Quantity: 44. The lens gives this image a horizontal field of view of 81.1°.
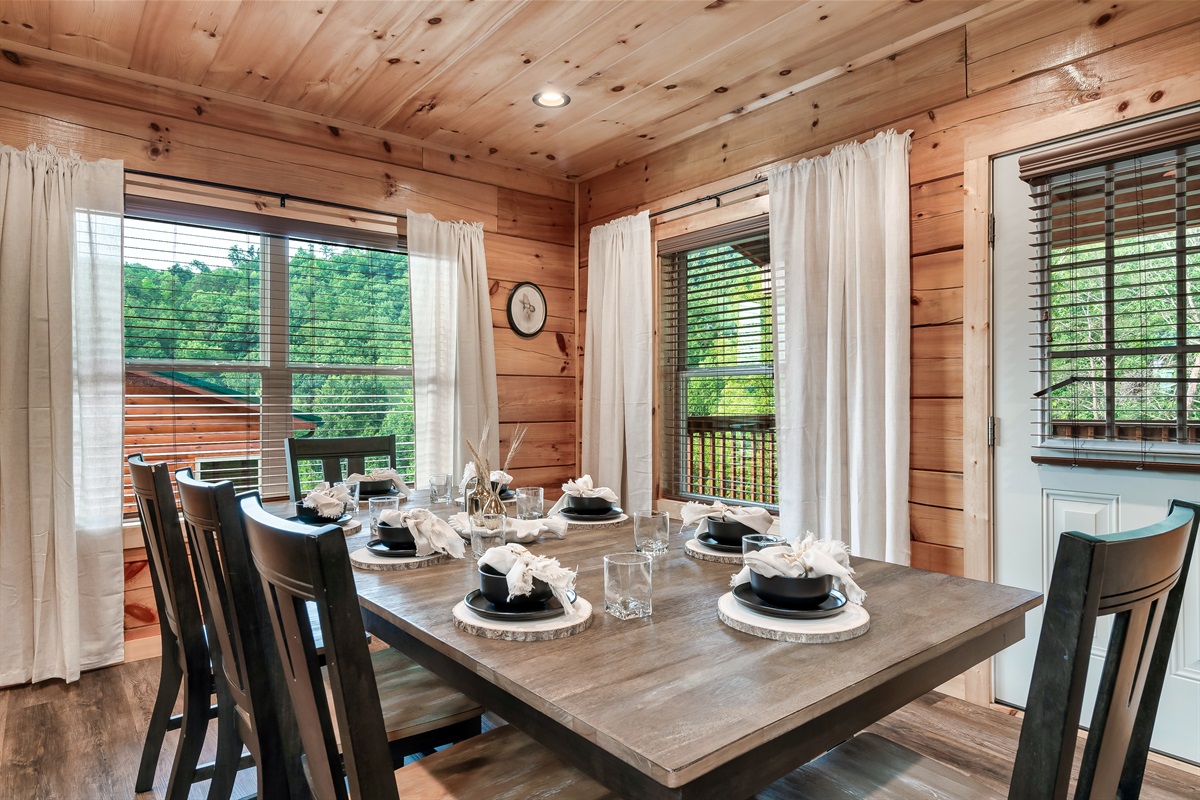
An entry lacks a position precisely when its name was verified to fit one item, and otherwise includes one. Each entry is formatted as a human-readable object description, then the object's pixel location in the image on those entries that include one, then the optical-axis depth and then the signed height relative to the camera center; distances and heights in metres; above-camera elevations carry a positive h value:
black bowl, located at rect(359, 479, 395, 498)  2.56 -0.34
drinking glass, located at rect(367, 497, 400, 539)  1.95 -0.31
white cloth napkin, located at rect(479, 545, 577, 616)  1.20 -0.31
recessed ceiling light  3.22 +1.37
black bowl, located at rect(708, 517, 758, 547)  1.71 -0.34
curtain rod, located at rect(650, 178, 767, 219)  3.29 +0.98
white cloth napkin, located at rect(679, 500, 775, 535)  1.70 -0.31
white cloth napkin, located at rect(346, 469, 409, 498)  2.55 -0.30
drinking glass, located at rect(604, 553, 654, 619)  1.23 -0.34
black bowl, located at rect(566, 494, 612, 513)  2.21 -0.35
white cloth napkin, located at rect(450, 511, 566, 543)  1.87 -0.36
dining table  0.83 -0.40
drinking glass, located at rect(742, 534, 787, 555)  1.39 -0.30
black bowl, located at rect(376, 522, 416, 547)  1.69 -0.34
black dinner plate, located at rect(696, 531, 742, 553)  1.70 -0.37
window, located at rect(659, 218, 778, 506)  3.37 +0.13
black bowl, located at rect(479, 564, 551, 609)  1.23 -0.35
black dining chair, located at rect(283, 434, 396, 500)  2.72 -0.23
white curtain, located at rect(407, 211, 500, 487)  3.68 +0.28
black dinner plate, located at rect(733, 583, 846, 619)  1.19 -0.38
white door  2.22 -0.30
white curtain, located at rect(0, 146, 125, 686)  2.69 -0.07
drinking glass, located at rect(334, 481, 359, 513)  2.22 -0.33
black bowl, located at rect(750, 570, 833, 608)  1.21 -0.35
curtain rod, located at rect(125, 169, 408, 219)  3.02 +0.95
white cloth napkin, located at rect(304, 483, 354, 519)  1.96 -0.30
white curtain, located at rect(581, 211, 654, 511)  3.82 +0.18
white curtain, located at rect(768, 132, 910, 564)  2.67 +0.20
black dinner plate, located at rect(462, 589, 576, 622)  1.20 -0.38
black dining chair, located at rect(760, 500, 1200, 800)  0.78 -0.33
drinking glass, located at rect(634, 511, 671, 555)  1.69 -0.33
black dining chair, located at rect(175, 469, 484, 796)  1.30 -0.51
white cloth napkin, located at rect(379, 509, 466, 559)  1.67 -0.33
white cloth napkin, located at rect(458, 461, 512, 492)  2.30 -0.28
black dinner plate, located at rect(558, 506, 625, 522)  2.17 -0.38
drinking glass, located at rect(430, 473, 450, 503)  2.52 -0.35
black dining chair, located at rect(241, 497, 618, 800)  0.89 -0.43
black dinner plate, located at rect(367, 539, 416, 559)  1.70 -0.38
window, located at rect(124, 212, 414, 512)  3.08 +0.24
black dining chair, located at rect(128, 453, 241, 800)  1.64 -0.57
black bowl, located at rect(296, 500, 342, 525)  2.00 -0.35
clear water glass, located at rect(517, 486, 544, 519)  2.12 -0.33
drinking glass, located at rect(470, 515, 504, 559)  1.67 -0.34
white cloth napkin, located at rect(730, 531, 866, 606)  1.20 -0.30
